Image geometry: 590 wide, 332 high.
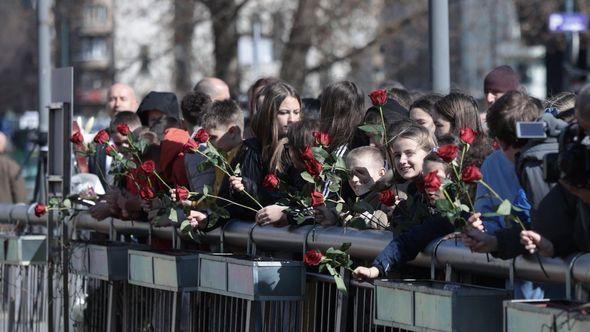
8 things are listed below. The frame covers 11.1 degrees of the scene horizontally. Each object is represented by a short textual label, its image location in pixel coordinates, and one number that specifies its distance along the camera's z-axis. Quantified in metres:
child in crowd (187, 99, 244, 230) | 15.59
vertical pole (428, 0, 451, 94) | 19.27
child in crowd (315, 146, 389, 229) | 12.50
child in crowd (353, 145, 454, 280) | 11.04
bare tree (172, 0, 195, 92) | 51.69
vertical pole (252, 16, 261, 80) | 50.26
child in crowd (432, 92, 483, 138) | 15.23
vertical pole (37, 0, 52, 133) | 30.15
